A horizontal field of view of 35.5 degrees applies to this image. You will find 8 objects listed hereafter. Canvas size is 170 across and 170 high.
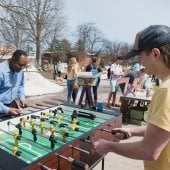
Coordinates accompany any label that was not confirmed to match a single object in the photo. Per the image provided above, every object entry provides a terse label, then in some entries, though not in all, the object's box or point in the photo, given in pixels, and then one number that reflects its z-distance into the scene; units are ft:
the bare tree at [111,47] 178.09
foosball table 6.01
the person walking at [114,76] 28.17
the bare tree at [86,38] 160.21
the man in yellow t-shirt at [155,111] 3.97
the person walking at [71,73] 26.99
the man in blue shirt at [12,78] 11.68
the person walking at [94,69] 28.48
